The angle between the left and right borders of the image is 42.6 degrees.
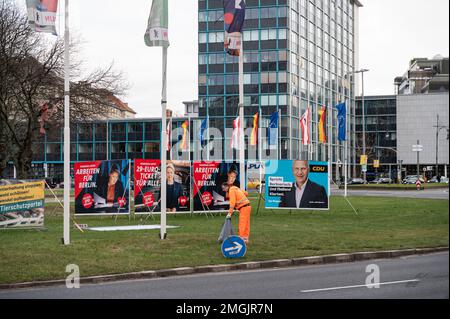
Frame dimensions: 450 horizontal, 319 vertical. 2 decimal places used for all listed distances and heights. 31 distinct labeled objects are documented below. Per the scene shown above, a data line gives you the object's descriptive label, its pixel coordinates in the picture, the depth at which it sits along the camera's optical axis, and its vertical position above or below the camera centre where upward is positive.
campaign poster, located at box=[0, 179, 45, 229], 21.16 -1.48
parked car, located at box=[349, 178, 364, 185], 86.94 -2.74
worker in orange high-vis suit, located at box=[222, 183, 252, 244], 15.19 -1.07
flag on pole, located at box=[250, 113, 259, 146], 41.44 +2.20
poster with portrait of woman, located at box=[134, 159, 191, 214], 25.36 -1.00
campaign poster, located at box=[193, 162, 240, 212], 26.67 -1.01
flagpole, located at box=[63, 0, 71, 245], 15.81 +0.68
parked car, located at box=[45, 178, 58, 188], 83.53 -2.72
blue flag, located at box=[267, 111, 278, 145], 42.78 +2.64
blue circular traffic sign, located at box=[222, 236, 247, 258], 13.52 -1.97
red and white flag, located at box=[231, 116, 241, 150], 40.13 +2.21
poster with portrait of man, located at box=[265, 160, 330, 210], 26.20 -0.91
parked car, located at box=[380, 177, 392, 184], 89.19 -2.66
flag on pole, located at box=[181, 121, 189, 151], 54.87 +2.51
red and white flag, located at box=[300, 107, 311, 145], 39.56 +2.57
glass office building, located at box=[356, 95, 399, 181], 92.50 +4.94
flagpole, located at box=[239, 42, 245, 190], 17.64 +1.72
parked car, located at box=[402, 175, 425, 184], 81.06 -2.43
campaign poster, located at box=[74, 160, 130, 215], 25.50 -1.03
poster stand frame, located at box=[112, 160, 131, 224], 25.58 -0.95
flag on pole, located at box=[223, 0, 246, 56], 17.27 +4.21
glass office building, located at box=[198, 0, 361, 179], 85.88 +14.70
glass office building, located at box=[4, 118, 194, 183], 92.69 +3.20
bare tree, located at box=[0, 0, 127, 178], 31.54 +4.44
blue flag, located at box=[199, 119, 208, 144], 50.53 +3.09
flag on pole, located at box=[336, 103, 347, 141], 38.53 +2.90
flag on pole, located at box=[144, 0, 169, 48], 16.45 +4.00
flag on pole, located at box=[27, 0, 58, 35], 15.23 +3.95
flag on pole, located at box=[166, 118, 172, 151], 55.16 +2.37
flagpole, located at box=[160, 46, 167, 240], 16.78 +0.16
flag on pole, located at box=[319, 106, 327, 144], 40.72 +2.98
